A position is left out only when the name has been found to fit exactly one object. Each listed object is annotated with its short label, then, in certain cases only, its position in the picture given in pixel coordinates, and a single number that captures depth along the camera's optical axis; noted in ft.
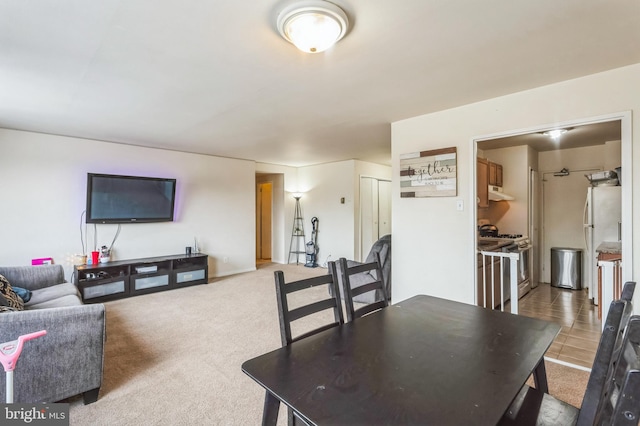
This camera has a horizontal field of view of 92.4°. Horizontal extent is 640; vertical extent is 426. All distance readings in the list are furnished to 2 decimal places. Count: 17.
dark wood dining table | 2.89
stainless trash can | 15.72
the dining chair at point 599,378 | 2.64
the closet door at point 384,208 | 23.54
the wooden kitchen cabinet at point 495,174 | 14.97
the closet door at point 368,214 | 21.74
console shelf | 13.80
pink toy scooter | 3.90
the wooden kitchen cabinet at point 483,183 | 13.69
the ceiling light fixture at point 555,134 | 13.39
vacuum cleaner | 22.90
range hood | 14.65
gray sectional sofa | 5.86
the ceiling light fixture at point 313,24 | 5.29
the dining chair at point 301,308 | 4.56
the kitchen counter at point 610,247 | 11.02
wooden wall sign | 10.73
